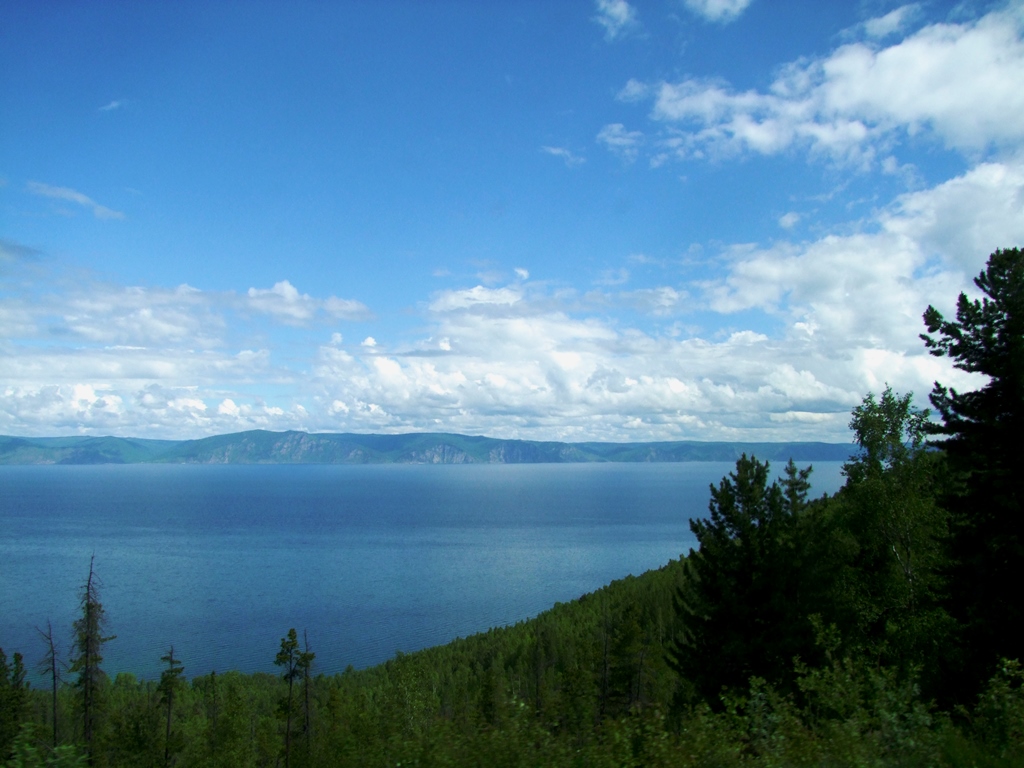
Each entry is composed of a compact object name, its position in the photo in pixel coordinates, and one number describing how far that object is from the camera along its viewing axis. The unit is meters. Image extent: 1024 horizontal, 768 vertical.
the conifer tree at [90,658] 28.31
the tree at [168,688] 31.84
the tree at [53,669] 29.69
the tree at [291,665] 33.94
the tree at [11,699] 30.44
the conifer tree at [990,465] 13.87
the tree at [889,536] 18.58
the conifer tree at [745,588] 18.81
